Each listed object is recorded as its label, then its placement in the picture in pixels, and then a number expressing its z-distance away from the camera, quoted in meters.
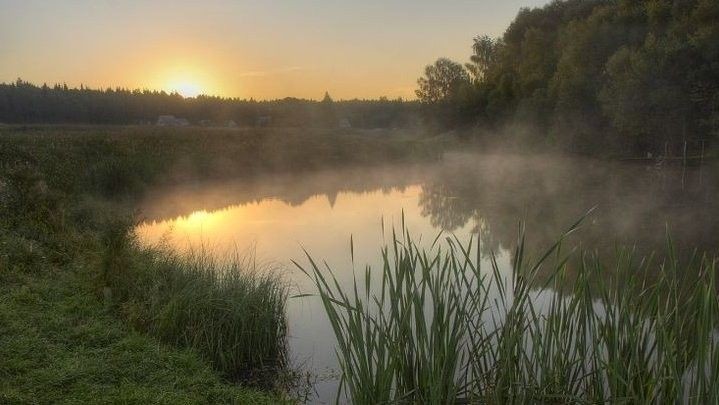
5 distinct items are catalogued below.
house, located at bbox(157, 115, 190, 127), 86.12
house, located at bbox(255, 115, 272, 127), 96.13
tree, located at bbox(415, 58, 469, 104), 76.12
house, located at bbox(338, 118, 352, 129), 113.48
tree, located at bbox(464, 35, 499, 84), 67.56
